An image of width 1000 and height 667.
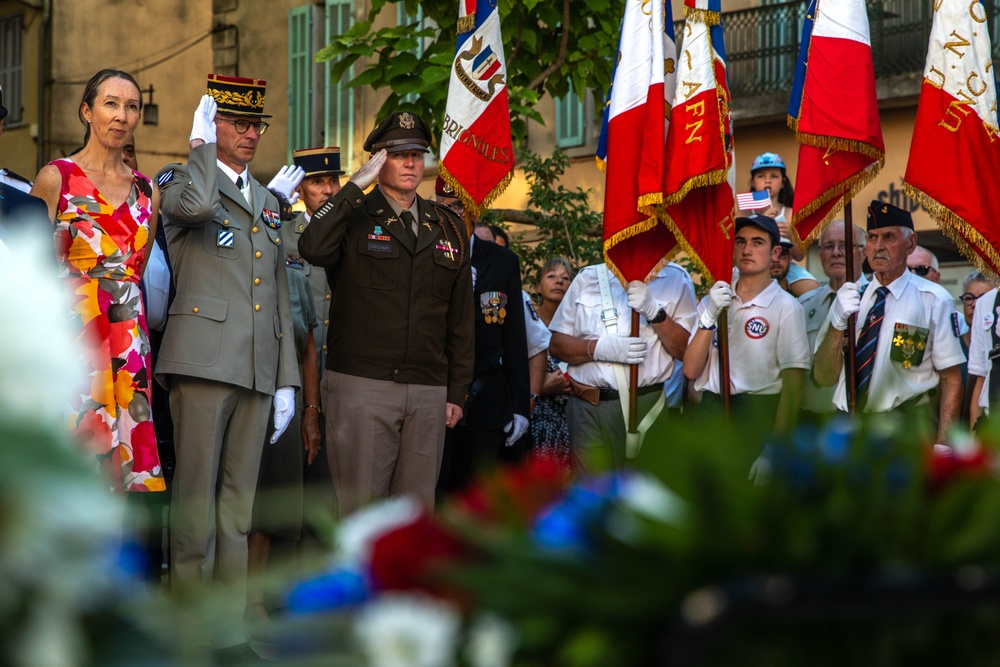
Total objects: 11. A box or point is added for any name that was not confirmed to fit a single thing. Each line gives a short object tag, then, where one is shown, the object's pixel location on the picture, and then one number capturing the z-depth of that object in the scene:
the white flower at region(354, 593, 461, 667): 2.16
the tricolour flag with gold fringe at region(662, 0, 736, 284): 12.74
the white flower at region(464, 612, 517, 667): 2.17
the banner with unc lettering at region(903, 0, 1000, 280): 12.74
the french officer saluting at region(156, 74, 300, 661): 10.66
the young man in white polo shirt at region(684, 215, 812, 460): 12.97
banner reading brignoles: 13.59
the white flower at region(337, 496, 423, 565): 2.53
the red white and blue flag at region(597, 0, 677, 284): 13.02
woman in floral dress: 9.61
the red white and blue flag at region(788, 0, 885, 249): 12.86
